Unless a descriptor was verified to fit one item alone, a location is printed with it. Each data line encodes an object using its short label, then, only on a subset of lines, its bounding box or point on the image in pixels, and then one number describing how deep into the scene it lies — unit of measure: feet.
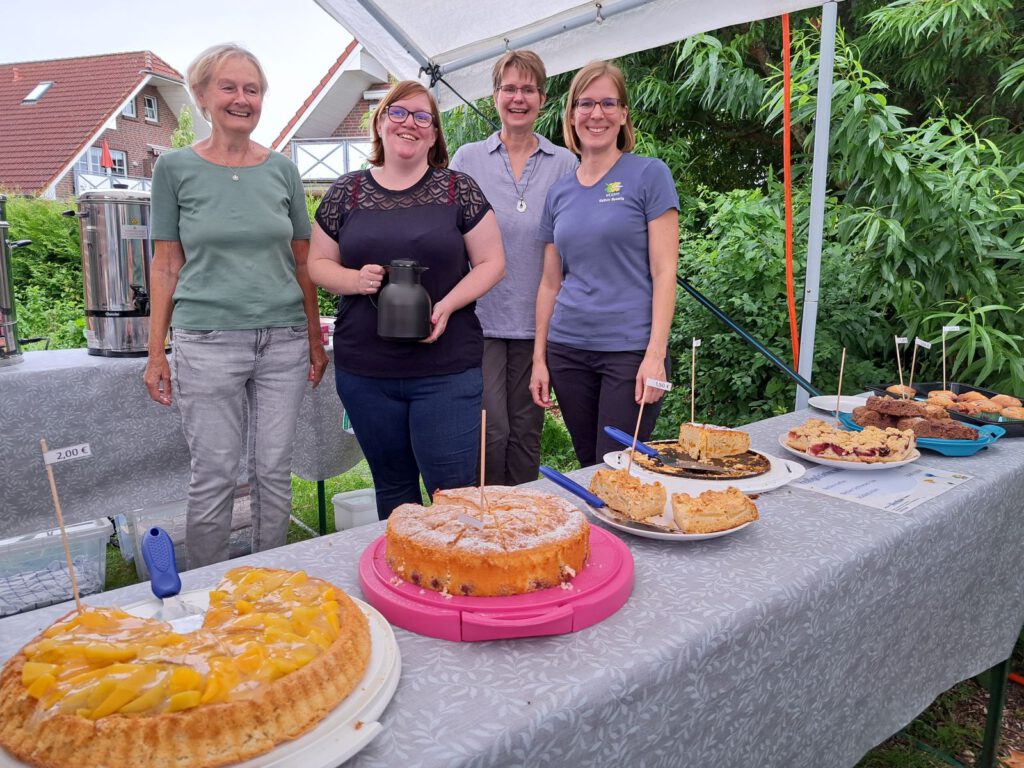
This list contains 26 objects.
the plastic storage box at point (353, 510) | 11.58
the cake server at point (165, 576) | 3.07
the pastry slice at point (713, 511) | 4.05
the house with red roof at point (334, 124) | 49.01
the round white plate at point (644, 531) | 4.01
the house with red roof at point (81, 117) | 55.72
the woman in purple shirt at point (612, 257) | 6.89
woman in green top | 6.80
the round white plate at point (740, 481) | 4.94
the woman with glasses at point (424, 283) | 6.40
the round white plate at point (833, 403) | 7.72
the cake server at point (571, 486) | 4.19
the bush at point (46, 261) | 23.13
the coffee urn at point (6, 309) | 8.16
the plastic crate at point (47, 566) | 6.37
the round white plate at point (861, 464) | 5.54
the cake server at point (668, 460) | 5.19
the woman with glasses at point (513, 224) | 8.35
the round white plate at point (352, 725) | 2.16
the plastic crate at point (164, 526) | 9.49
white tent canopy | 9.34
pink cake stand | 3.05
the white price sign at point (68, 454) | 2.93
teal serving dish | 6.04
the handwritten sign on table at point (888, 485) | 4.97
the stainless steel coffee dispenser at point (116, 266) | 8.68
